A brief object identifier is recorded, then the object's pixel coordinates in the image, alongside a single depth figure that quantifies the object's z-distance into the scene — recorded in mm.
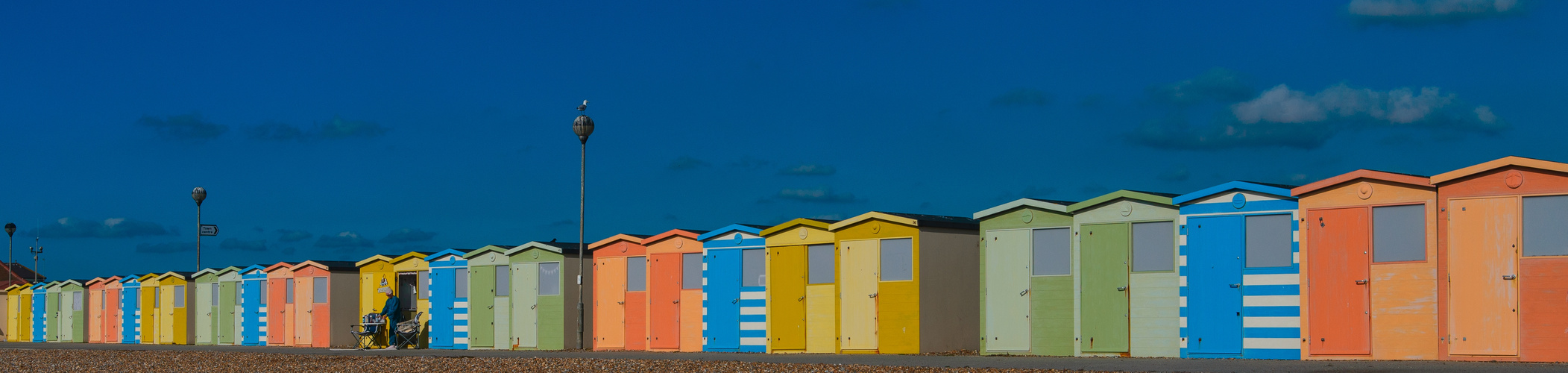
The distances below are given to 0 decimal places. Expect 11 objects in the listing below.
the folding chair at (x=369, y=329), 28922
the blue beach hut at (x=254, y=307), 33656
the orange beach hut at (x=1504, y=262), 15852
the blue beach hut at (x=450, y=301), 28125
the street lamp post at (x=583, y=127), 26438
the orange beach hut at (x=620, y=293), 25438
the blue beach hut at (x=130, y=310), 38656
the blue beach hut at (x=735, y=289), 23422
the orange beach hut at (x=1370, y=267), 16688
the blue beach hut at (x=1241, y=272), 17750
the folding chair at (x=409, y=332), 28344
